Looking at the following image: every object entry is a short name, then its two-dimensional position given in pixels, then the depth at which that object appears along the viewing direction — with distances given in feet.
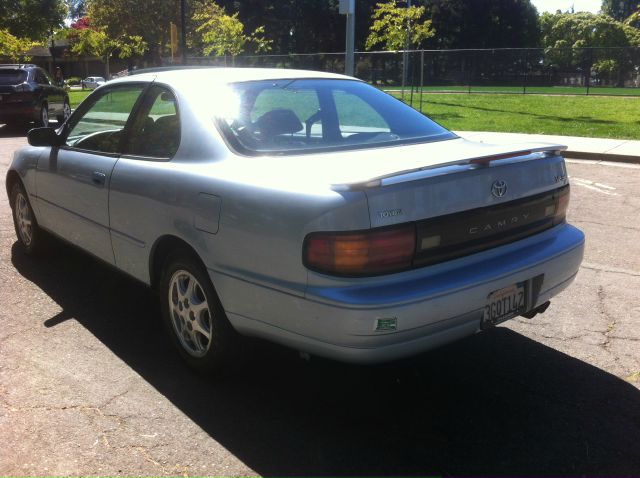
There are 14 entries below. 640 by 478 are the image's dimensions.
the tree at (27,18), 120.06
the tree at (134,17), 158.81
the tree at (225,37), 93.76
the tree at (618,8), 356.38
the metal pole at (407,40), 65.51
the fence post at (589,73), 105.09
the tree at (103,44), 150.20
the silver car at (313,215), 8.96
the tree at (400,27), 64.80
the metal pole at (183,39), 77.93
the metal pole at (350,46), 47.47
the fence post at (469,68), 106.65
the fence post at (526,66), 106.59
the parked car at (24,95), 54.19
